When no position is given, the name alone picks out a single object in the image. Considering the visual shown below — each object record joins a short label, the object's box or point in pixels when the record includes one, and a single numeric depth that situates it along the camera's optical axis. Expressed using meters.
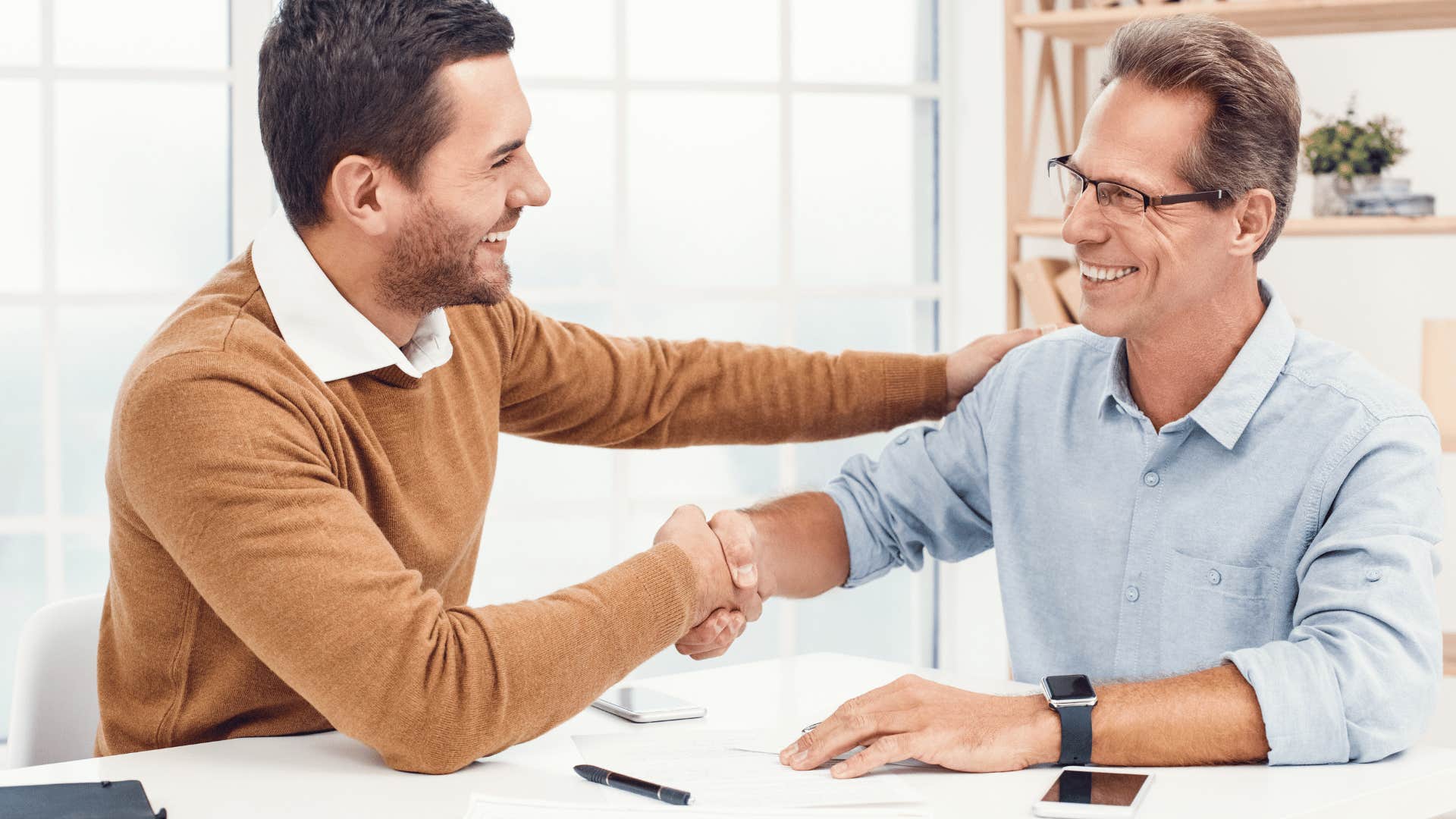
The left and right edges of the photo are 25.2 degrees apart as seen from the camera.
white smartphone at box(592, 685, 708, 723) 2.41
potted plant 3.23
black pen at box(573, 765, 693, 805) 2.20
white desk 2.20
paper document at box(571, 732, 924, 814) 2.21
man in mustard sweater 2.24
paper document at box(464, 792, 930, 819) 2.18
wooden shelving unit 3.21
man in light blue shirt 2.28
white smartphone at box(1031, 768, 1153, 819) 2.17
